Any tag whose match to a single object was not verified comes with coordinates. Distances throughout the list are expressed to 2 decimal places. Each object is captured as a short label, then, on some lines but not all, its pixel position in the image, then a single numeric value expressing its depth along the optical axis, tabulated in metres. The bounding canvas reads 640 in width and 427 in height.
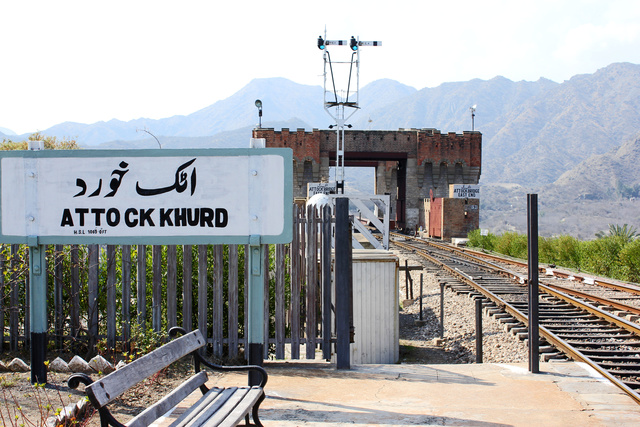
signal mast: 30.91
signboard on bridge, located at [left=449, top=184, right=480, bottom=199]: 39.84
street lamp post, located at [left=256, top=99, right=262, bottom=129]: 31.95
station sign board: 4.91
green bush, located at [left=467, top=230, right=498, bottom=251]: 29.27
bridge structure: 49.44
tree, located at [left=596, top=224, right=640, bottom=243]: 19.00
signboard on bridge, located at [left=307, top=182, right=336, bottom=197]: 26.05
